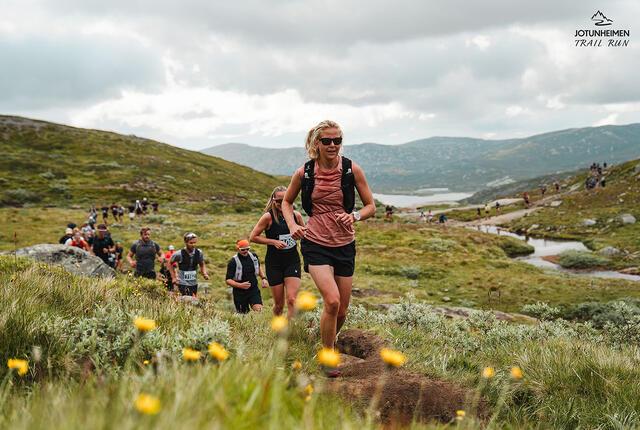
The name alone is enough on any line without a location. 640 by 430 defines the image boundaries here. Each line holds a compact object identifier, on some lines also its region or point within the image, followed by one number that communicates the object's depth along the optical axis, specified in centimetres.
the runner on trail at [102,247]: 1403
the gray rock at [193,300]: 727
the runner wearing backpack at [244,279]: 827
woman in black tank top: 680
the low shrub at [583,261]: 2509
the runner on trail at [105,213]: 3352
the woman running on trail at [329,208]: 462
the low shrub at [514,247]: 3266
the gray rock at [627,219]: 3494
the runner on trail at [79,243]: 1431
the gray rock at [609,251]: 2722
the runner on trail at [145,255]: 1199
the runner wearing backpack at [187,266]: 980
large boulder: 1173
